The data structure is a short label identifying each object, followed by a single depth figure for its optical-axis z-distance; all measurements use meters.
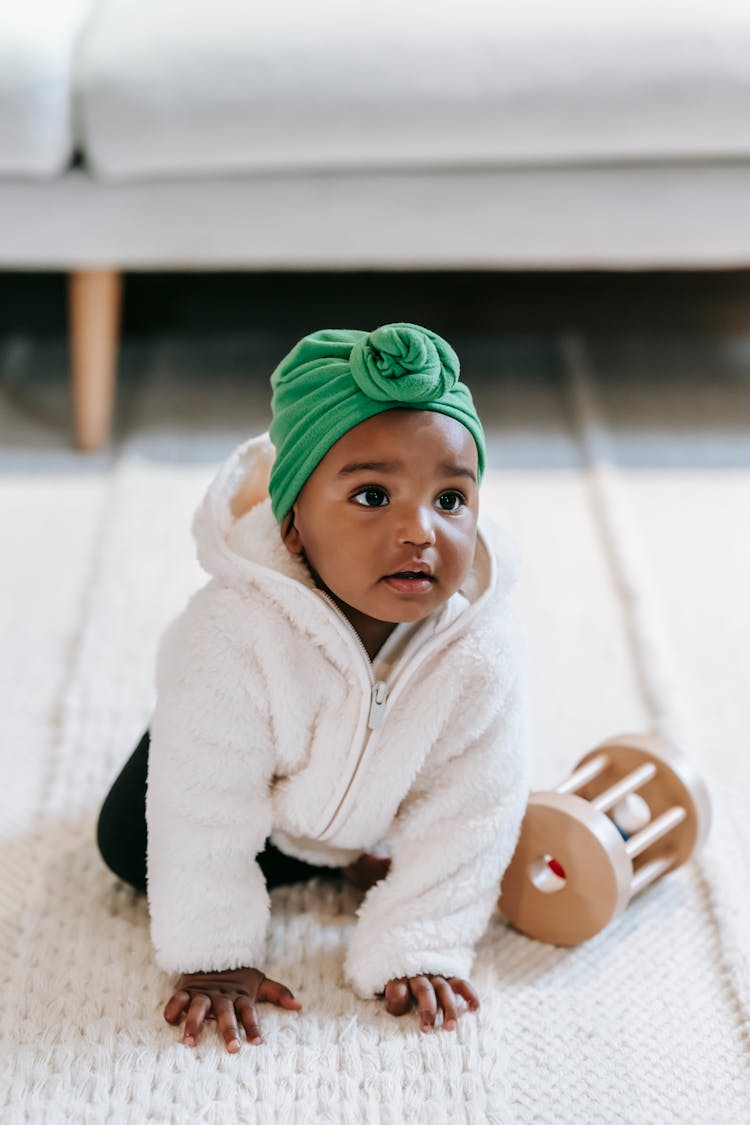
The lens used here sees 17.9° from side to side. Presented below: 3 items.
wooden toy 1.40
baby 1.31
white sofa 1.93
